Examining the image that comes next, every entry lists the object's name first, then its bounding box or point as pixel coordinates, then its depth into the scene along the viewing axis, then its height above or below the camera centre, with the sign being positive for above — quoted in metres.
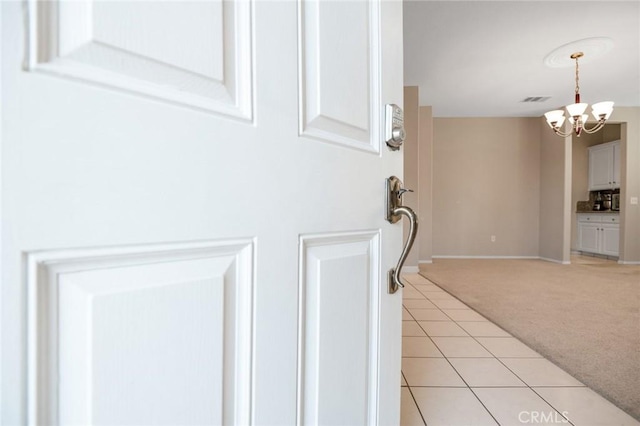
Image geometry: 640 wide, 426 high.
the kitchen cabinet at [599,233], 5.94 -0.41
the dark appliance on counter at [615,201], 6.53 +0.22
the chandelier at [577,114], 3.72 +1.19
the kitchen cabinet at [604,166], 6.23 +0.92
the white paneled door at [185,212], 0.26 +0.00
